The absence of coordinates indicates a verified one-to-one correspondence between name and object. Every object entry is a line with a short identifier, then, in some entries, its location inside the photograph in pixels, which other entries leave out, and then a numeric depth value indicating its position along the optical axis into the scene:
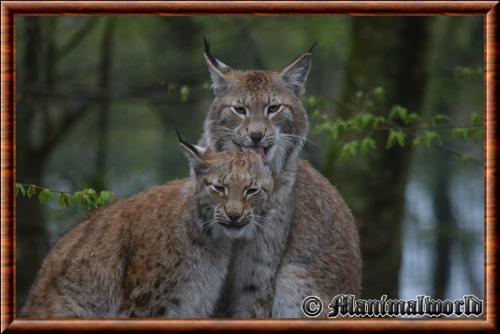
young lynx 16.41
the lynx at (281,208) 17.23
